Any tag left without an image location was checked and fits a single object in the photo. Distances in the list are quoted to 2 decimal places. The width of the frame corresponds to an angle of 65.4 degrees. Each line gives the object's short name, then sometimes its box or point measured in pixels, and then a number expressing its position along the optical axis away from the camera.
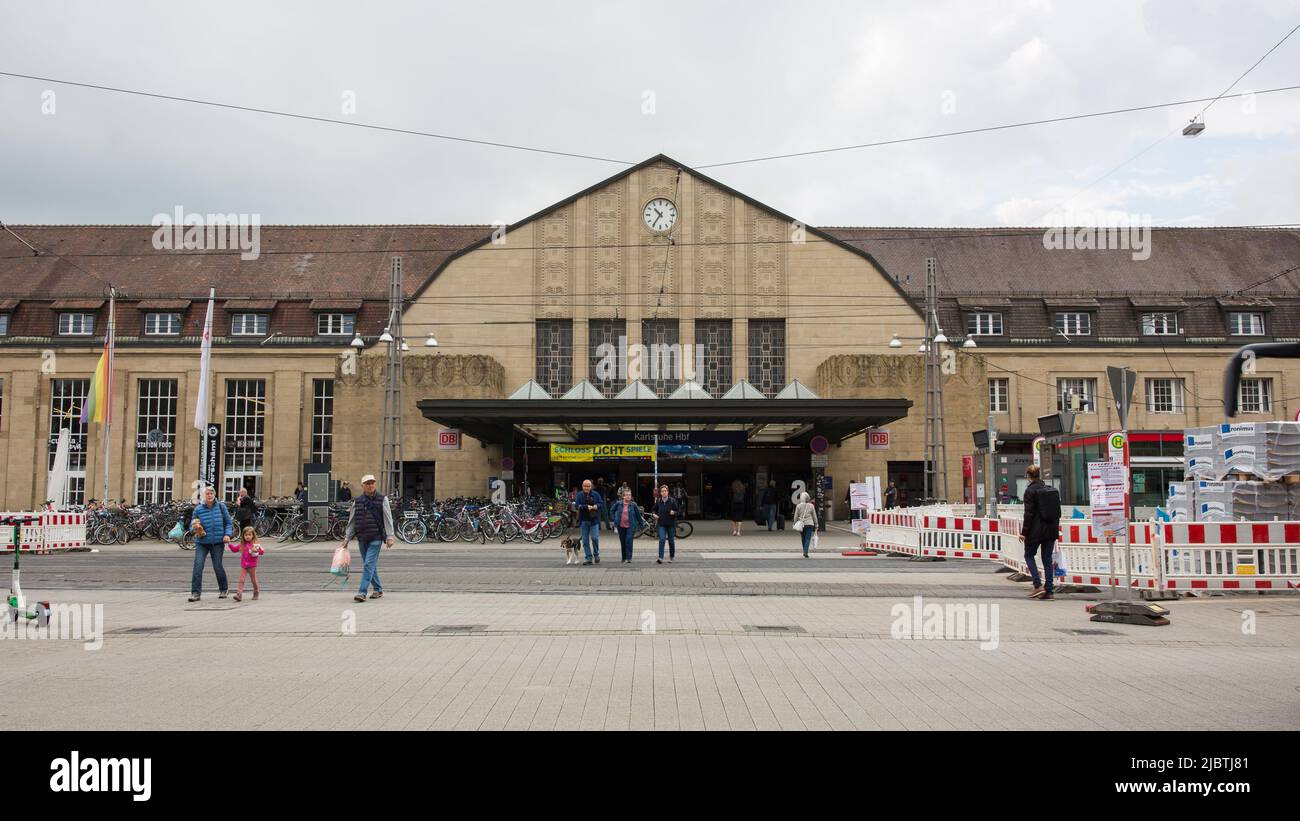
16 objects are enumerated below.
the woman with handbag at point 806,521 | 22.67
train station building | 41.41
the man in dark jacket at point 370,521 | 13.86
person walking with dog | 19.88
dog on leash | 20.22
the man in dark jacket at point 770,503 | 35.47
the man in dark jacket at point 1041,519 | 13.53
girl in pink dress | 13.69
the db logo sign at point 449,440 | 40.66
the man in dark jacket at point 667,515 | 21.33
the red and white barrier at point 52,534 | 26.22
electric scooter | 10.52
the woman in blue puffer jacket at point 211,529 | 13.84
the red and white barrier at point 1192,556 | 14.24
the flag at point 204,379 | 31.24
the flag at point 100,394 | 32.72
